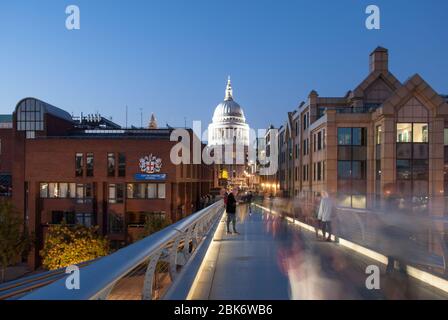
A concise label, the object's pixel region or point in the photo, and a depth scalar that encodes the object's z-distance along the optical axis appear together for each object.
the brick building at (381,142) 35.69
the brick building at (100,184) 50.25
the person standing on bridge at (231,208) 13.84
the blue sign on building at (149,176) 50.31
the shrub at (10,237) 38.19
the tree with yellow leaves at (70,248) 35.94
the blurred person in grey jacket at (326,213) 12.19
